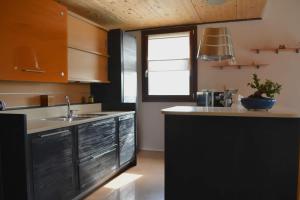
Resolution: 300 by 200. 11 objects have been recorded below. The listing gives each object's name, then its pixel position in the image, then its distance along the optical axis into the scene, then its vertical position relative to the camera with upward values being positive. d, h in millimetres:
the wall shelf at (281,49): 4152 +674
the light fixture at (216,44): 2521 +455
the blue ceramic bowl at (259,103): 2236 -103
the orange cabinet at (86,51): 3273 +545
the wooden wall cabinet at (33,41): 2348 +502
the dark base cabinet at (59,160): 2051 -648
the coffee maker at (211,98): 4016 -109
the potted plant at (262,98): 2244 -60
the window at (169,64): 4699 +499
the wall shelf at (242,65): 4312 +430
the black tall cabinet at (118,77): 4102 +220
